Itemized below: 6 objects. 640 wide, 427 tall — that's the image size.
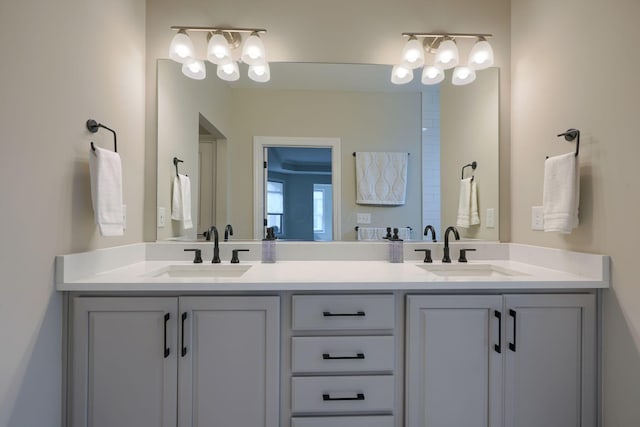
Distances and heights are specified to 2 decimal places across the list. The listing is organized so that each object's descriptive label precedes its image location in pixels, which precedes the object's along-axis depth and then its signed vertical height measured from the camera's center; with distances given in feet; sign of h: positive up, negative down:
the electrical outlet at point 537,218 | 5.25 -0.06
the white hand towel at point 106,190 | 4.14 +0.31
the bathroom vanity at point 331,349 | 3.98 -1.84
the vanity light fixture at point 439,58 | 5.80 +3.02
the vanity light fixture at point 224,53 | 5.65 +3.01
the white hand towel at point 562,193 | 4.30 +0.31
